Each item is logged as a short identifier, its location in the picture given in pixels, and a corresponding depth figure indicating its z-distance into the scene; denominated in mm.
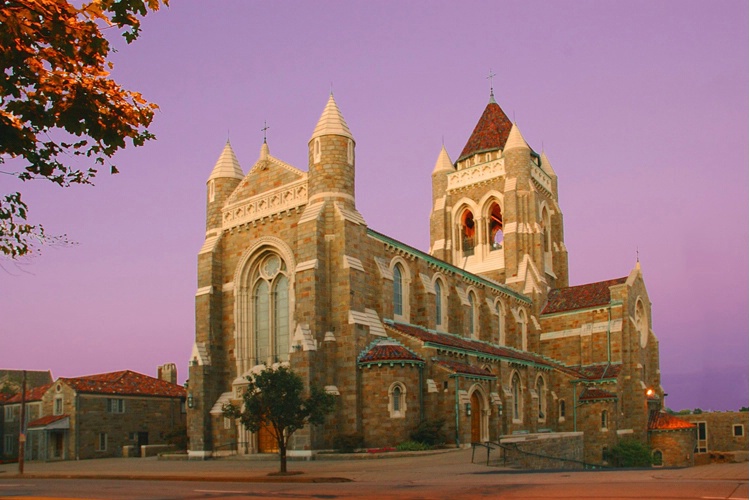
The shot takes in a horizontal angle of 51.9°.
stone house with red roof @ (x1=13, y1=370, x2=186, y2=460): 44500
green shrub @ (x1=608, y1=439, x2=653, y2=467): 43000
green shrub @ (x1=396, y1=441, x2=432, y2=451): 29906
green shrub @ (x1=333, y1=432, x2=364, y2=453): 30562
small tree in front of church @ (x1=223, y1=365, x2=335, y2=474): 24328
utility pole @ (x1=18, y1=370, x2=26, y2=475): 31381
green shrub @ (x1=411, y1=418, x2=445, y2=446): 30812
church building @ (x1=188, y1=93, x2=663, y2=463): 31875
